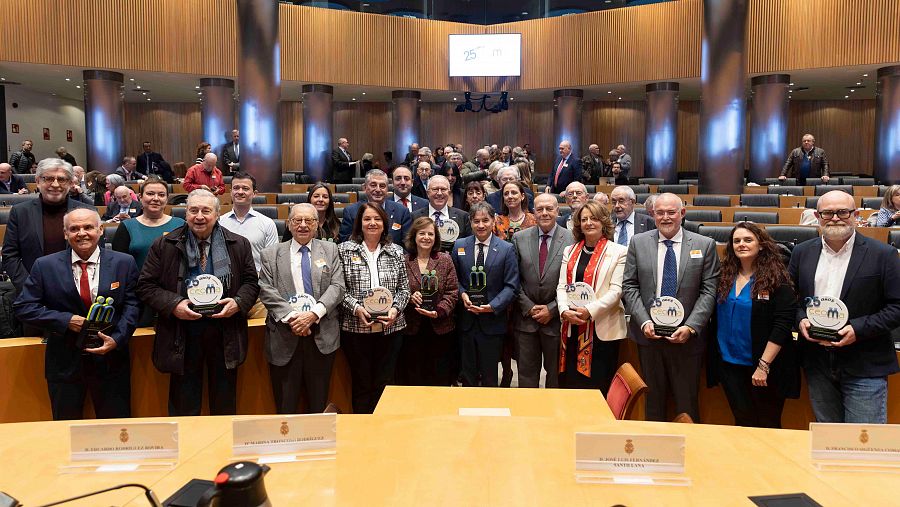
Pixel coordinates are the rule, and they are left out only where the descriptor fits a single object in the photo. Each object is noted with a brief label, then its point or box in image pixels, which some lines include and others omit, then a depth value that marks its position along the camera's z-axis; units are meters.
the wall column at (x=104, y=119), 13.87
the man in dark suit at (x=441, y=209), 5.21
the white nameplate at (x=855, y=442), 2.00
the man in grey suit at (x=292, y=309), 3.92
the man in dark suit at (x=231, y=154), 13.27
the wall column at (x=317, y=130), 16.16
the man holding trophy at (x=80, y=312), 3.47
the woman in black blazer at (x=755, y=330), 3.51
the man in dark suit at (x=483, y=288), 4.33
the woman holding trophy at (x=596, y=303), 4.12
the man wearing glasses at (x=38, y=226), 3.98
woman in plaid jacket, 4.11
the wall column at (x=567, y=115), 17.08
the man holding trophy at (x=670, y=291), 3.80
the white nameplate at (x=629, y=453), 1.90
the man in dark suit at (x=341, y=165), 13.15
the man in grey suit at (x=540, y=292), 4.35
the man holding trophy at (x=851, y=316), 3.28
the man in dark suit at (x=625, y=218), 5.16
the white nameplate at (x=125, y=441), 1.97
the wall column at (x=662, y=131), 15.85
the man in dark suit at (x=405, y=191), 5.72
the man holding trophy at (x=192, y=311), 3.68
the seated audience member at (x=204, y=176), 8.55
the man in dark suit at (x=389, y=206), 5.20
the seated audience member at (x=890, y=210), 6.75
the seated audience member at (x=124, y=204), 6.34
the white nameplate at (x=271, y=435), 2.03
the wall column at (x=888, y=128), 13.50
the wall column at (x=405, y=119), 17.11
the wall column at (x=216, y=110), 14.92
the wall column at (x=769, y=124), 14.60
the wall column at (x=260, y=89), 10.51
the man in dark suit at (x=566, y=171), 10.15
